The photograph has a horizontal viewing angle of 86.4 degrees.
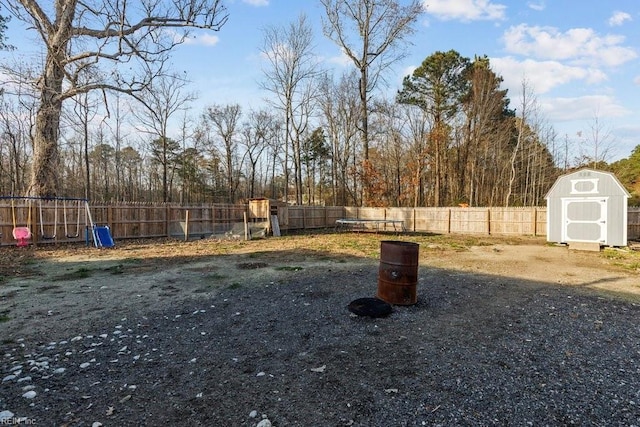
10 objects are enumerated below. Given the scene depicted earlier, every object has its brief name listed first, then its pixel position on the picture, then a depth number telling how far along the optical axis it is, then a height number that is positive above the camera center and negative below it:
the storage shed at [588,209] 11.15 -0.20
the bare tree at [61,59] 13.36 +5.79
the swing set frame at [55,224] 11.36 -0.78
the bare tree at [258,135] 36.62 +7.32
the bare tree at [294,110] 27.87 +7.97
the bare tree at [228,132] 35.31 +7.36
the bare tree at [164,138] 27.41 +5.86
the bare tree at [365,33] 22.94 +11.77
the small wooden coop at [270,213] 17.66 -0.56
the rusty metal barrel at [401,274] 5.00 -1.06
